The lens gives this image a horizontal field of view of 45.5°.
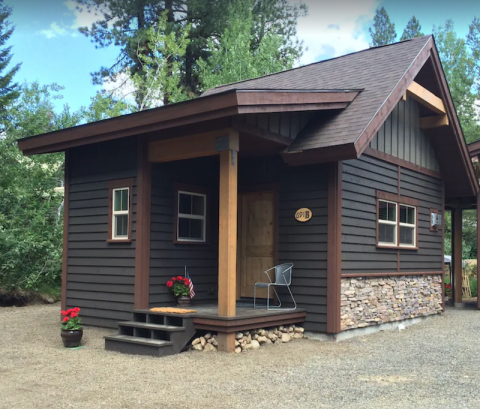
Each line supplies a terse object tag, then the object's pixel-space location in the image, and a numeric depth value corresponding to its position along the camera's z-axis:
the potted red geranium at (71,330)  7.81
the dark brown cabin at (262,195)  7.79
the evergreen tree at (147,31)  24.28
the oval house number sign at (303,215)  8.74
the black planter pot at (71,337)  7.80
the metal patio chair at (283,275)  8.51
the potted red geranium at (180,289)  8.89
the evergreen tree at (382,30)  33.25
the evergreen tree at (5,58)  25.70
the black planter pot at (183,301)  8.88
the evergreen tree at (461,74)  28.23
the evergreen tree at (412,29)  31.66
